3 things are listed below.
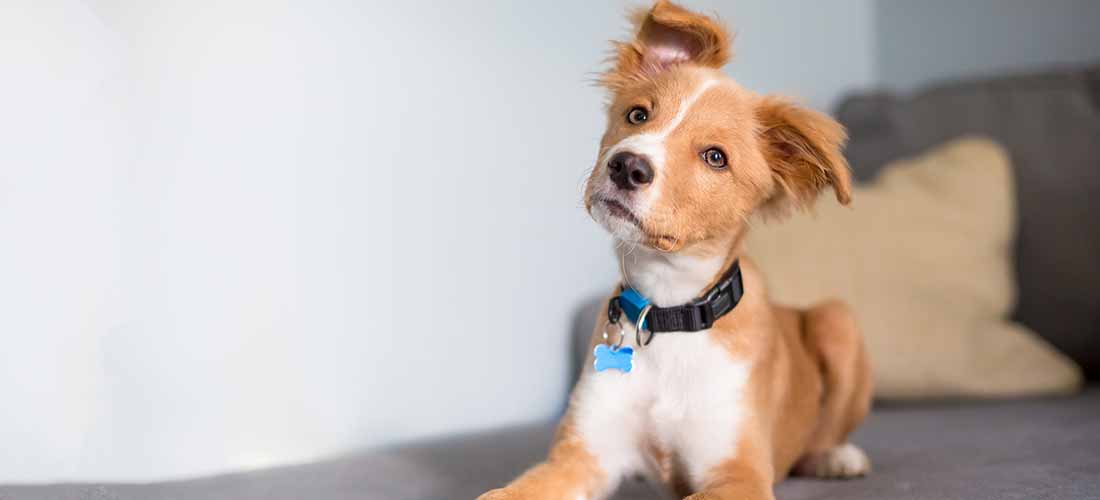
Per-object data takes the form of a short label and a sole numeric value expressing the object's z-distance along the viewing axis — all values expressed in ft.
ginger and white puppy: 6.18
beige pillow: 11.10
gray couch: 6.98
